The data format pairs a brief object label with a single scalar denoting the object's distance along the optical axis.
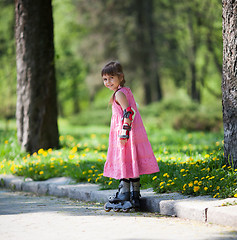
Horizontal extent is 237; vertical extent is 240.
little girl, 11.07
